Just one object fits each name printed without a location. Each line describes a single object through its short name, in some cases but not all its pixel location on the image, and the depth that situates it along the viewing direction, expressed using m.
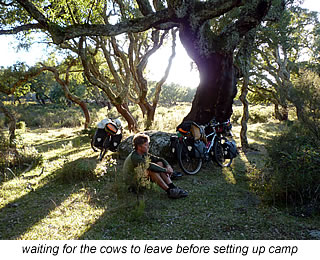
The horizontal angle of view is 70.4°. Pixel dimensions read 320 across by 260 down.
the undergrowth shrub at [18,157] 6.11
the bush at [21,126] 15.58
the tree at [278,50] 10.82
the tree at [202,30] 5.55
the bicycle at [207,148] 5.75
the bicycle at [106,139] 6.95
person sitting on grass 4.22
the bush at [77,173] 5.42
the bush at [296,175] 3.59
